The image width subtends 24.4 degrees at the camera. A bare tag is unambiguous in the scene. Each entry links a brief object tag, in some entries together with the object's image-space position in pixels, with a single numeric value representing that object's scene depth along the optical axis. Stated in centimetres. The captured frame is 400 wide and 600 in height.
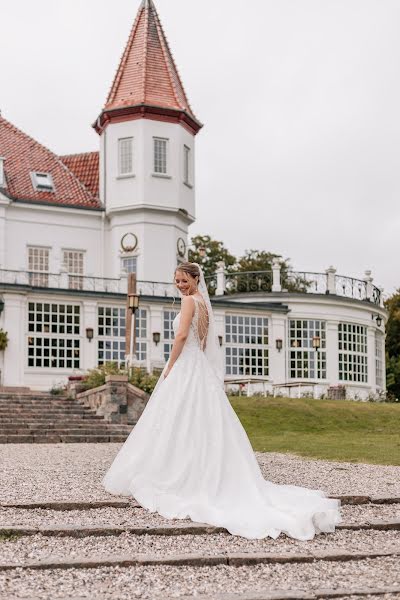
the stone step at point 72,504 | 816
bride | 745
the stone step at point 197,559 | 627
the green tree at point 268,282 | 3506
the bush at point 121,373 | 2377
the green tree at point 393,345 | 4631
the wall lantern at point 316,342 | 3291
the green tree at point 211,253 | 5050
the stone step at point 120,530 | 715
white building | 3131
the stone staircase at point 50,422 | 1977
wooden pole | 2569
